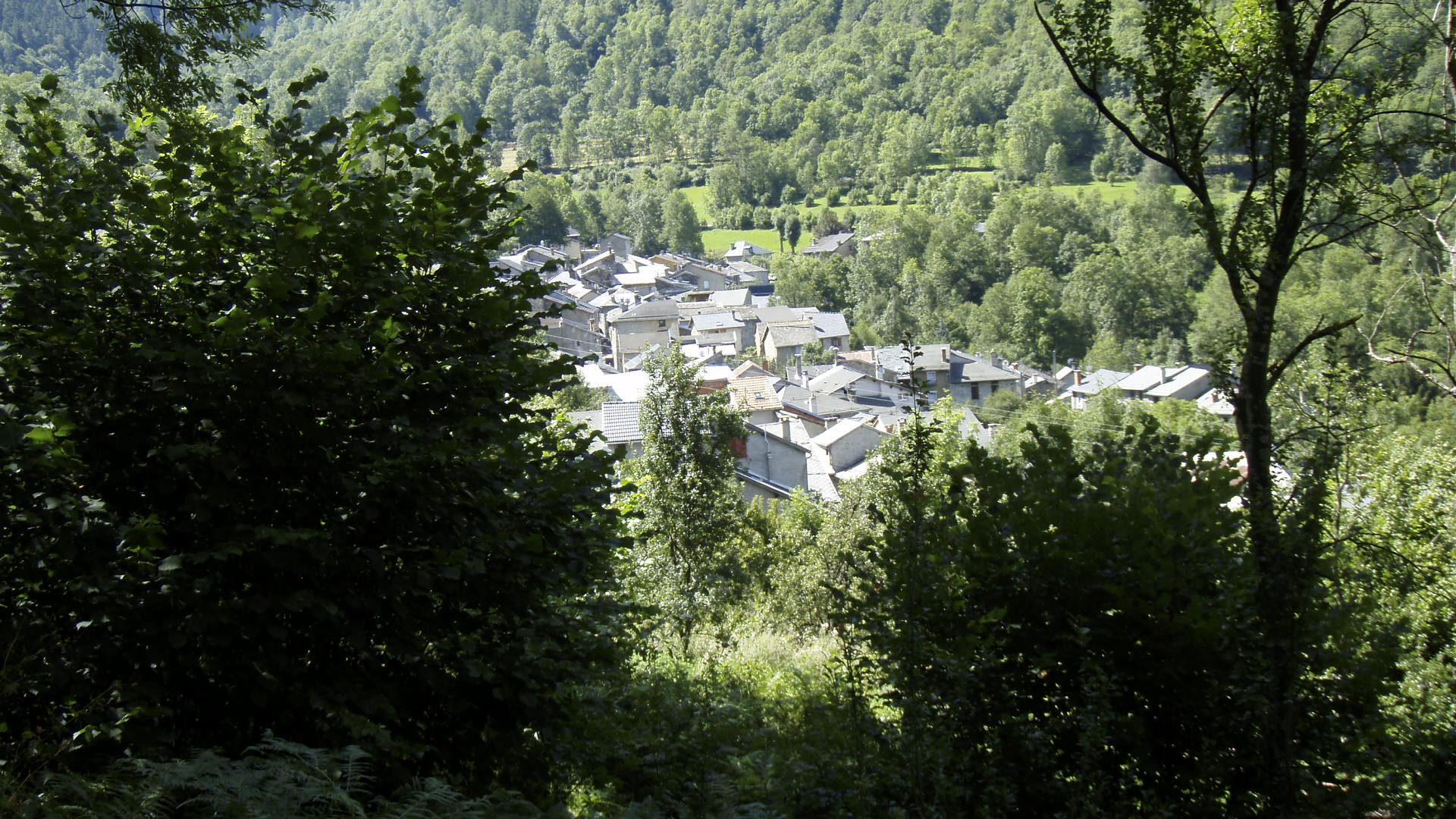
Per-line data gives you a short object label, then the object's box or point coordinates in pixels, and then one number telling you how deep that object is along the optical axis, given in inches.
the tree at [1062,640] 168.9
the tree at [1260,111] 257.1
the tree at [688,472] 786.2
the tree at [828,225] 4192.9
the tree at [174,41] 280.7
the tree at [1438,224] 304.3
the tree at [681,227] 4143.7
